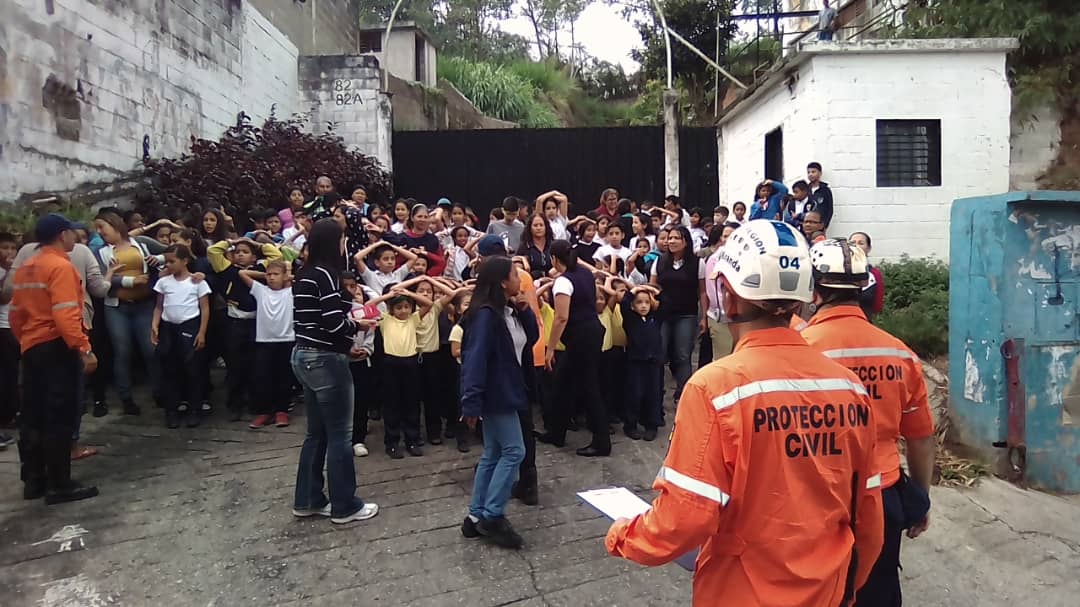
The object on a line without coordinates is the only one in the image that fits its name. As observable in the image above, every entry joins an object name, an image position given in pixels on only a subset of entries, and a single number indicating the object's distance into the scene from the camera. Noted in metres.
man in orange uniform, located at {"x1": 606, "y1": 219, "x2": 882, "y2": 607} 1.78
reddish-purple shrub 8.60
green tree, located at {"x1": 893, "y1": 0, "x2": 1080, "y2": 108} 9.02
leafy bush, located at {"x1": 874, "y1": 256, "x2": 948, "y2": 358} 7.11
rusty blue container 5.49
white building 8.84
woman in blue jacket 4.10
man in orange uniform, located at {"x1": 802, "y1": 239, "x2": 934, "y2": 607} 2.58
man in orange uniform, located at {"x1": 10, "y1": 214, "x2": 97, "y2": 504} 4.61
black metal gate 12.12
